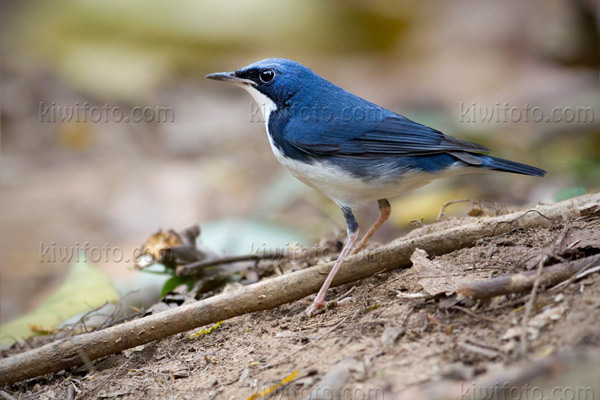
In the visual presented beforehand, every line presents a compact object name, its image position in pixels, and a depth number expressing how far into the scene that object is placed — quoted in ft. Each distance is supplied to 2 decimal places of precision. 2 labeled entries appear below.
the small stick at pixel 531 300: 17.21
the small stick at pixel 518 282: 19.56
